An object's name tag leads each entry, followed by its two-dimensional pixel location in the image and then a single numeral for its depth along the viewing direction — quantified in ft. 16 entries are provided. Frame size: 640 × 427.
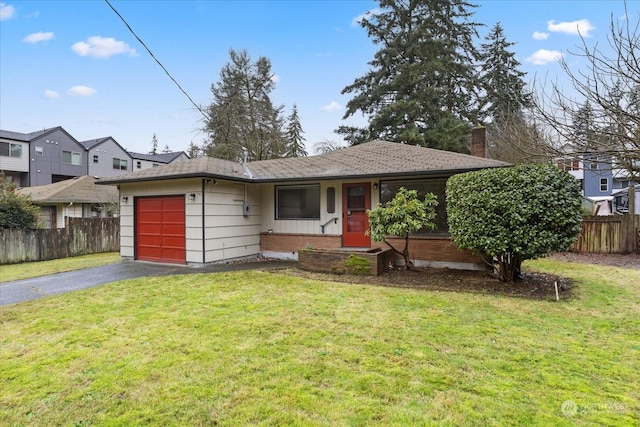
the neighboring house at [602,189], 86.09
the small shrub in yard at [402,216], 24.31
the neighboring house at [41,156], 83.76
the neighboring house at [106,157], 97.86
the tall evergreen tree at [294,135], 95.20
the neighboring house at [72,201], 62.69
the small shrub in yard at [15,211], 37.27
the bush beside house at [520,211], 18.56
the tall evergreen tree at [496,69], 74.90
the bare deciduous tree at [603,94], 17.66
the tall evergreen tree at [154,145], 206.54
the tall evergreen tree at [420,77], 65.72
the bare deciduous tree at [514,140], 28.18
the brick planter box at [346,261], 25.62
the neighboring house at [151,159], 110.22
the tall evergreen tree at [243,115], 76.43
